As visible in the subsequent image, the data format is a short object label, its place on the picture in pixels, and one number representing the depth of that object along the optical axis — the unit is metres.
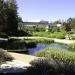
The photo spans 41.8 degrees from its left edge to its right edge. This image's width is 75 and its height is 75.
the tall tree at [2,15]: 17.74
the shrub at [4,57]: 5.10
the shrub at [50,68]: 3.96
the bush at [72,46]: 10.48
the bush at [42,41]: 13.51
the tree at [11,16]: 20.97
